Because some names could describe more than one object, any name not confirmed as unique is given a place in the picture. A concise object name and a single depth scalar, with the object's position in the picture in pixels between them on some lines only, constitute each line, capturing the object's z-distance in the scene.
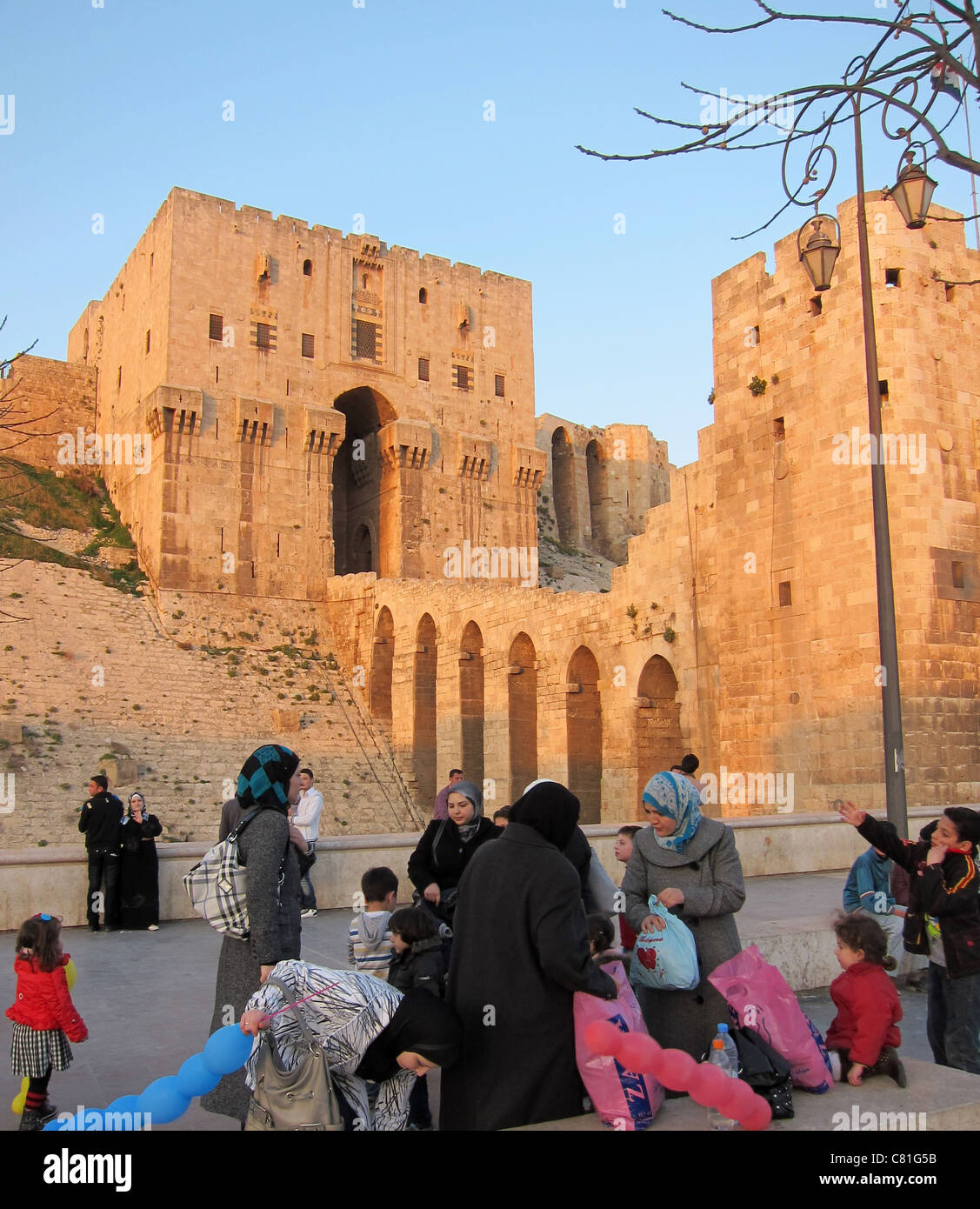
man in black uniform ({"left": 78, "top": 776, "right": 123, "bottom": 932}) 8.07
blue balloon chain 3.17
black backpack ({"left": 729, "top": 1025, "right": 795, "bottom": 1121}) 3.46
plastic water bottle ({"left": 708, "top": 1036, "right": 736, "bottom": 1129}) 3.52
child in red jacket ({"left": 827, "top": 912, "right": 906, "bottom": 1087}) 3.80
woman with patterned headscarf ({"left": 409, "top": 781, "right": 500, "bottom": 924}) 5.23
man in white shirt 8.31
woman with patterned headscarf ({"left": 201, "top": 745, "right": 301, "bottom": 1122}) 4.10
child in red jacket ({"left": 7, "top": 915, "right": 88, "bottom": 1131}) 4.23
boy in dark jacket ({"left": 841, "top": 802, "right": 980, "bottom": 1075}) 4.35
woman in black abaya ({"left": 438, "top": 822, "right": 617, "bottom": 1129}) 3.35
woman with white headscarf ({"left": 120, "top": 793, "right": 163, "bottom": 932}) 8.10
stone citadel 13.34
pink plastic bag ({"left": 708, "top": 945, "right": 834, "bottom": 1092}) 3.64
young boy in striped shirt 4.43
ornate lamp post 8.06
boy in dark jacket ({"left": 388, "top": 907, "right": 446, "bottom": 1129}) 3.91
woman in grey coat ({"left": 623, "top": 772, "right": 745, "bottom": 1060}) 3.88
